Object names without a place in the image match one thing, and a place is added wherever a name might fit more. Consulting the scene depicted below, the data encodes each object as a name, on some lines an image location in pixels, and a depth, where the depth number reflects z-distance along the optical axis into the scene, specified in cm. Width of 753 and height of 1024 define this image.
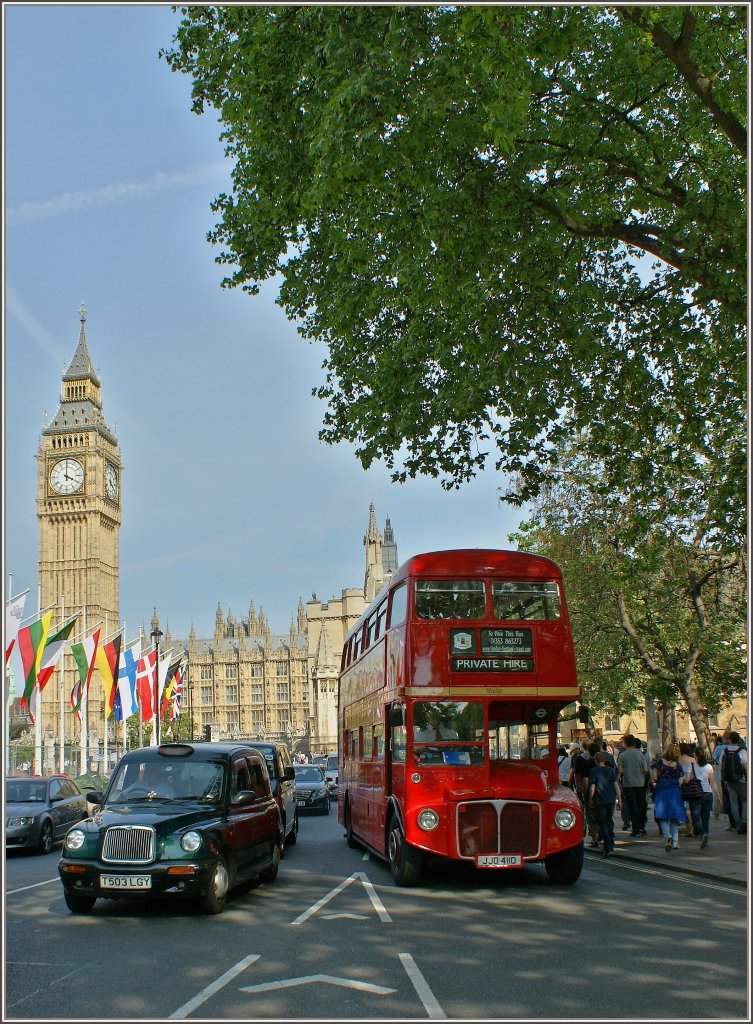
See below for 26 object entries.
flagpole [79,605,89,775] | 4278
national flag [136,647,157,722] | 4656
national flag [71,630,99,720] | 4012
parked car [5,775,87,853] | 2056
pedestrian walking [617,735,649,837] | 1964
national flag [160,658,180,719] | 5608
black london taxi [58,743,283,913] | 1096
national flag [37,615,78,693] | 3350
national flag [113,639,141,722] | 4159
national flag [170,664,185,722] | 6165
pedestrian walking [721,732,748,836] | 1942
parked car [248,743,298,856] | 1867
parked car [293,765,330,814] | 3431
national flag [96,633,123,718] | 4164
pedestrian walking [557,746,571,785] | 2374
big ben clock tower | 13625
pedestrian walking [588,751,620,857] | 1780
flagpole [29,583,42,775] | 3450
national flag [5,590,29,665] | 3009
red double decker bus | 1360
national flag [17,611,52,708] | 3200
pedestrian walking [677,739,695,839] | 1811
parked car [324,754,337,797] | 4534
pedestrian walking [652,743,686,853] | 1733
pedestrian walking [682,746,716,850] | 1803
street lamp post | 4249
